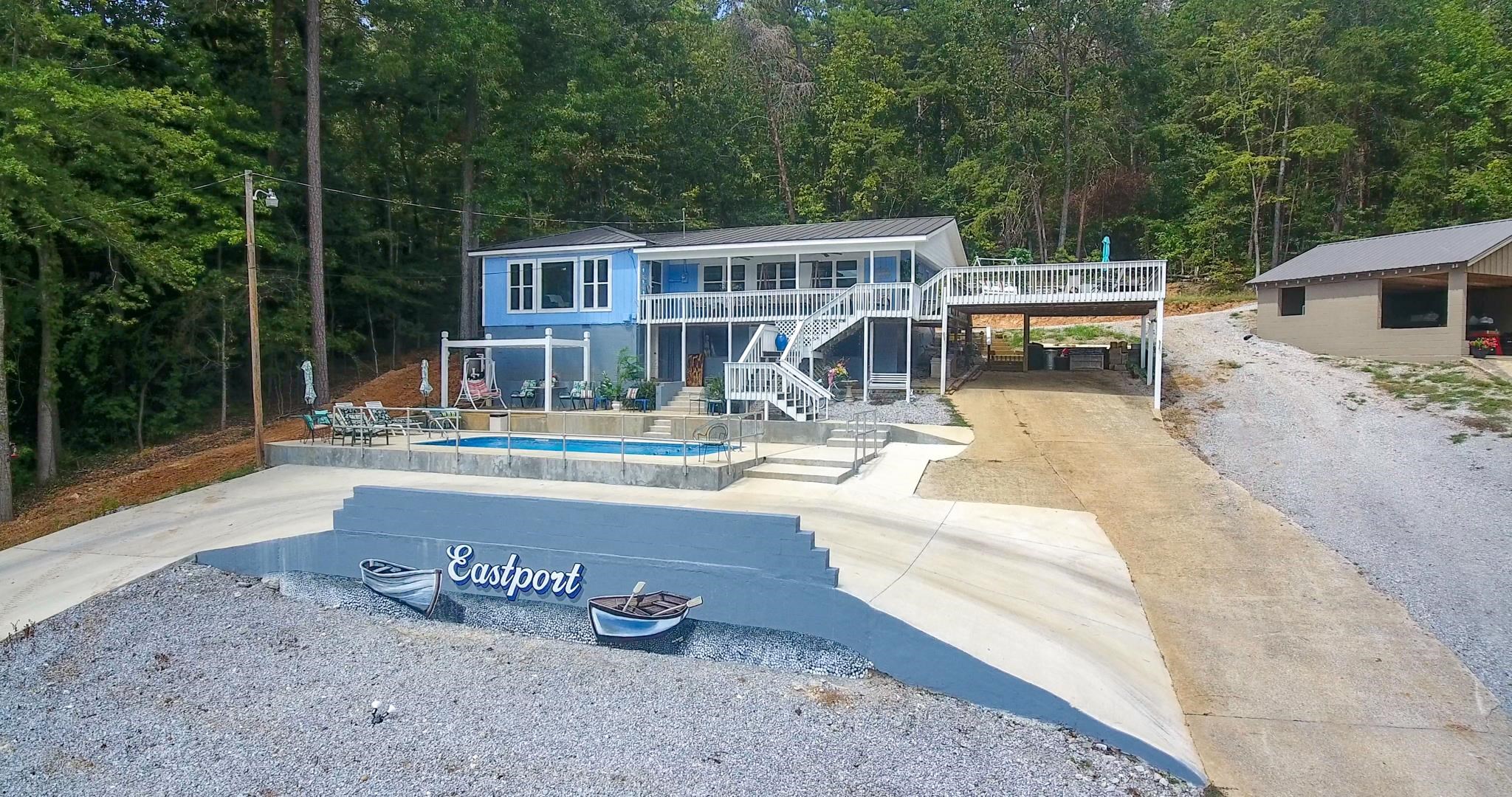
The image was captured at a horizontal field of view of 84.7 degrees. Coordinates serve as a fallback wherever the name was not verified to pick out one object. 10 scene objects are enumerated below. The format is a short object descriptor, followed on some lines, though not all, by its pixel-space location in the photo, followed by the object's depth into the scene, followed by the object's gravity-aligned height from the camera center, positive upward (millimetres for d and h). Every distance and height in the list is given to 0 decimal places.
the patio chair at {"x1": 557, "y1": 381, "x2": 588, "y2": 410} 22031 -848
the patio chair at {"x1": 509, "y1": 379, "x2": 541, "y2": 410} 23109 -816
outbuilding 20766 +2064
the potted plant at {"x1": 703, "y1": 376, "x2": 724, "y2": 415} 20062 -754
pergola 21000 +496
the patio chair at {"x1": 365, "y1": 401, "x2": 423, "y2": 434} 17656 -1221
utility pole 16016 +1300
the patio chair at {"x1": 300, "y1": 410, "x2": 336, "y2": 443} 17766 -1249
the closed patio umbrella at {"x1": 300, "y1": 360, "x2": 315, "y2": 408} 18594 -447
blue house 19859 +1759
